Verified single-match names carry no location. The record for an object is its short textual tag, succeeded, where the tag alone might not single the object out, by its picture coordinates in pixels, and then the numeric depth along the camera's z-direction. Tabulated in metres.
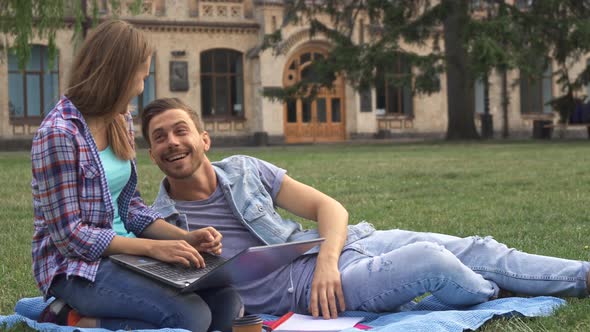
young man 4.11
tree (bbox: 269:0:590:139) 26.92
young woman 3.81
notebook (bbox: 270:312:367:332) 3.91
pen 3.99
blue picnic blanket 3.85
